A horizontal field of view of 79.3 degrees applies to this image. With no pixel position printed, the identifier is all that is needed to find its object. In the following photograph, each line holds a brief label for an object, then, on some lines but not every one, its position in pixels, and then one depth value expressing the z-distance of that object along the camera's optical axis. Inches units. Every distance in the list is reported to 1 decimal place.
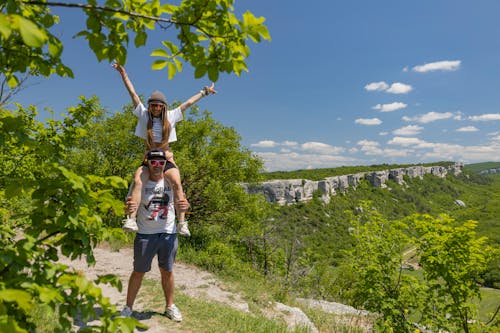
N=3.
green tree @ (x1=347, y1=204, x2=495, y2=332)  230.8
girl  144.7
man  141.0
